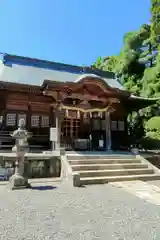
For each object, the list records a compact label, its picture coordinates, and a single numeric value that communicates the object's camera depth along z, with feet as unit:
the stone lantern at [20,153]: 16.86
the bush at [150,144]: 38.68
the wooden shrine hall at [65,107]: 28.22
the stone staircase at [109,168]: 19.98
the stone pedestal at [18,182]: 16.49
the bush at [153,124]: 42.69
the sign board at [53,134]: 24.32
